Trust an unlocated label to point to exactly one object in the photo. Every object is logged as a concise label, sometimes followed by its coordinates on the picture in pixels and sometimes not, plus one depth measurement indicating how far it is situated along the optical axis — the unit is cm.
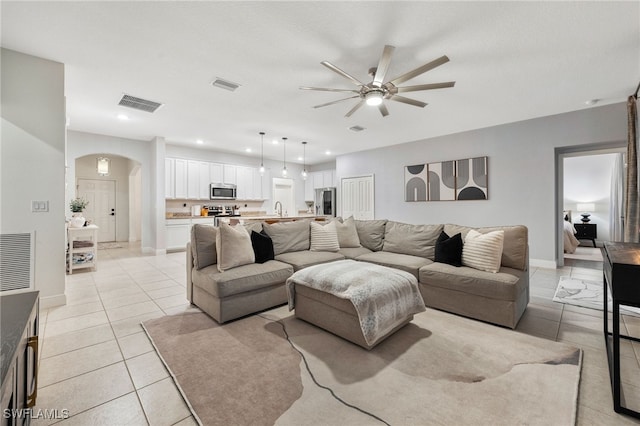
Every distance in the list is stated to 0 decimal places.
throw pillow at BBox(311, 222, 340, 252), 389
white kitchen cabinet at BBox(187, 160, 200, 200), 702
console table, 146
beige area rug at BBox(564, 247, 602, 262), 557
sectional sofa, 253
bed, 599
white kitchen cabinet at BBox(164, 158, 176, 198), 664
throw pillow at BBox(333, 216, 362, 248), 415
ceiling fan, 237
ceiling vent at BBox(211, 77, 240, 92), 341
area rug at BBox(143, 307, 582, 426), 145
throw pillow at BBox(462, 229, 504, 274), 266
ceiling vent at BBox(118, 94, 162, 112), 398
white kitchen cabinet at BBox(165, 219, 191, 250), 654
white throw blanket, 201
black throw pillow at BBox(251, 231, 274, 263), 311
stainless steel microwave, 737
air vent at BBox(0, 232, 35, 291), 274
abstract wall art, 550
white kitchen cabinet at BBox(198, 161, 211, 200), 721
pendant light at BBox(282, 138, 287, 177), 657
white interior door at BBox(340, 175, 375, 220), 755
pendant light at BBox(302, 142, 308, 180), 704
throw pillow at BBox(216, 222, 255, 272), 277
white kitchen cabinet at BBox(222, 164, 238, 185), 770
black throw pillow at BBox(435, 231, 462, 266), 292
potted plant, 482
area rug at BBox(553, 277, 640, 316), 295
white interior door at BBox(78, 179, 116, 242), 820
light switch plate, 292
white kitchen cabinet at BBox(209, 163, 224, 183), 743
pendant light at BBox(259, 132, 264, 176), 602
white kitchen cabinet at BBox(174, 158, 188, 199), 679
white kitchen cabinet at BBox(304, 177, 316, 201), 980
